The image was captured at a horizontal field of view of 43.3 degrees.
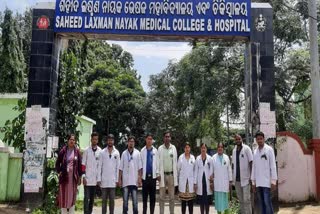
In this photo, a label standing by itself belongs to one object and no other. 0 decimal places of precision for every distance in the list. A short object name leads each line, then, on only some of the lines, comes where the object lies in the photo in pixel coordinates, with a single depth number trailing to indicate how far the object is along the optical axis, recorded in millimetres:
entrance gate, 10117
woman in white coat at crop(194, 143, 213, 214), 8930
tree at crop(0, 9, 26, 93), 19734
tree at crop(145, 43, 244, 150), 16312
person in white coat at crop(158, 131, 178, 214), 8891
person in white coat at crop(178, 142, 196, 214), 8875
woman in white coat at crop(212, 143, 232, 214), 8836
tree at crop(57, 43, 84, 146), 11039
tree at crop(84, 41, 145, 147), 24828
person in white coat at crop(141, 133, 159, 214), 8758
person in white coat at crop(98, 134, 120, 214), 8711
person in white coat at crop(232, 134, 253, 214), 8797
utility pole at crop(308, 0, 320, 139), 13273
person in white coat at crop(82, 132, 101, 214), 8727
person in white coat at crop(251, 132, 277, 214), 8148
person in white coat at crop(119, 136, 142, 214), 8727
